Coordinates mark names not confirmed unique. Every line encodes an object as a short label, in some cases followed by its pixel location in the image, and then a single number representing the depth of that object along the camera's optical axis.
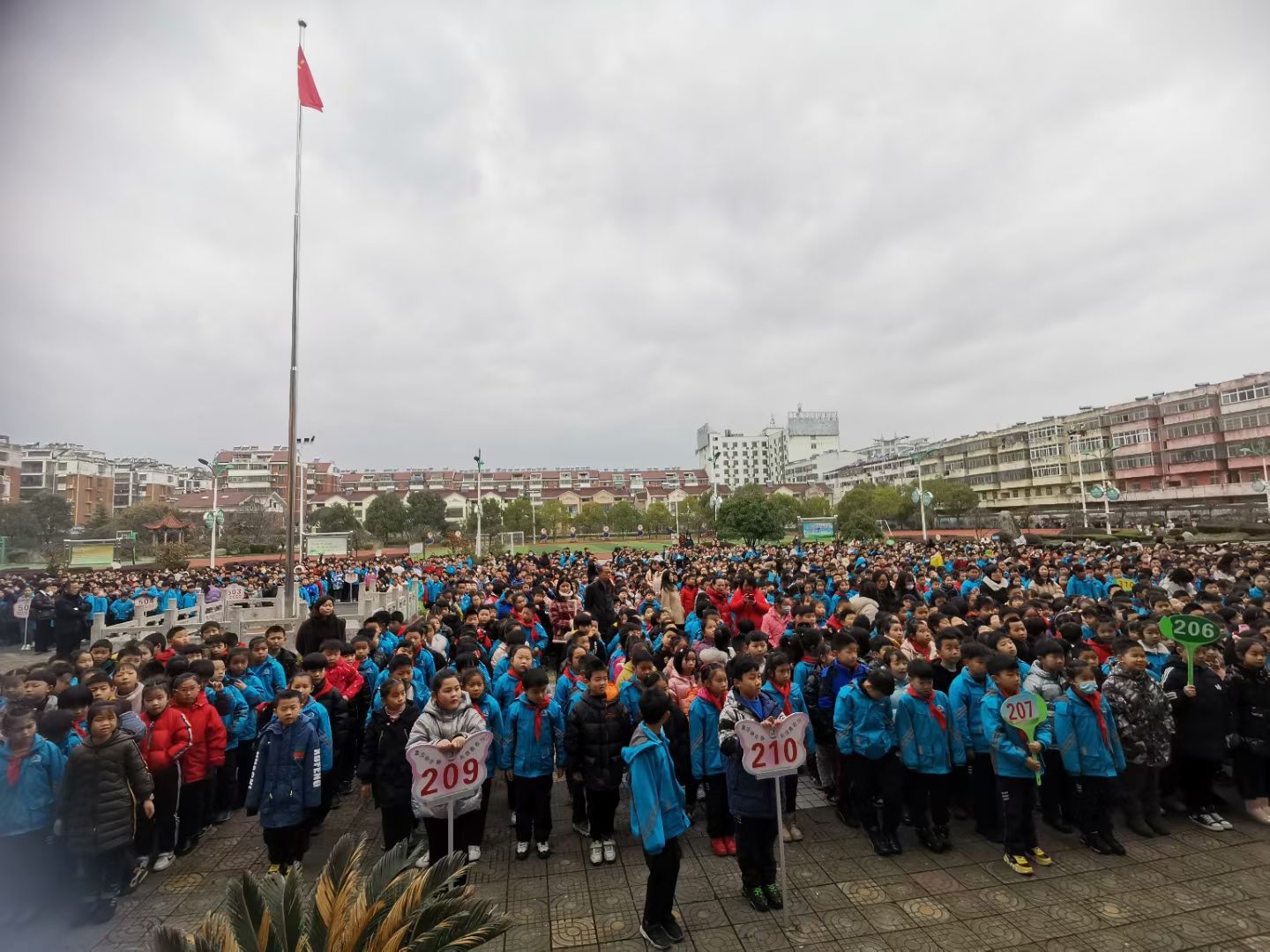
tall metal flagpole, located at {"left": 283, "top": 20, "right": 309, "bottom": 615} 14.34
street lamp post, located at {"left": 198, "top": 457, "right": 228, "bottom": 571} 26.92
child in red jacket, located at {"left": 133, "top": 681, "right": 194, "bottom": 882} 4.83
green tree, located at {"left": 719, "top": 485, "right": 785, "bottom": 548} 46.31
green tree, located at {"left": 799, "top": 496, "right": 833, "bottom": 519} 71.29
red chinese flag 14.23
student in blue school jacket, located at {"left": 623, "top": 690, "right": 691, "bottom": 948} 3.70
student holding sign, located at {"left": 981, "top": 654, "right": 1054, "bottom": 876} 4.54
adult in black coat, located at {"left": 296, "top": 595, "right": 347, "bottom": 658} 8.40
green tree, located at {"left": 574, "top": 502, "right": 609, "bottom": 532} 81.62
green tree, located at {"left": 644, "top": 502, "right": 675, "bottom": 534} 78.75
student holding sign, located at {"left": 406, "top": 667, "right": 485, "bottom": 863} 4.35
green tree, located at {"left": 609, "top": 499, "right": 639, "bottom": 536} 78.31
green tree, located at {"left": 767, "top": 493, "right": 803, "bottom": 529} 68.15
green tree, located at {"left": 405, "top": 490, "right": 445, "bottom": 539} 64.25
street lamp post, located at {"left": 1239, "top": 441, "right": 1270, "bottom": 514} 39.72
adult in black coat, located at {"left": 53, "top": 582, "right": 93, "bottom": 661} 13.11
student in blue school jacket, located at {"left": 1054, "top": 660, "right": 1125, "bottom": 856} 4.78
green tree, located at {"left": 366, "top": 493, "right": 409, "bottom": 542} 63.38
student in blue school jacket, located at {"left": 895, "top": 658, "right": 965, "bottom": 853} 4.85
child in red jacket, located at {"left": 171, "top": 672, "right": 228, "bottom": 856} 5.05
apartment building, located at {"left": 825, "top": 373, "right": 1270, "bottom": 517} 47.00
